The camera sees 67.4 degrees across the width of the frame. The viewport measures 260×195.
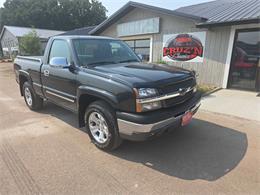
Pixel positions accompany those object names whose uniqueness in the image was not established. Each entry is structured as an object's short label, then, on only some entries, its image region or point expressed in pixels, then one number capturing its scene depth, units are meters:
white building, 33.38
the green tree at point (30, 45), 22.22
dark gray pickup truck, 2.72
